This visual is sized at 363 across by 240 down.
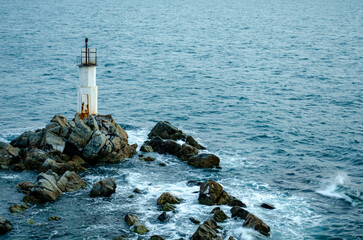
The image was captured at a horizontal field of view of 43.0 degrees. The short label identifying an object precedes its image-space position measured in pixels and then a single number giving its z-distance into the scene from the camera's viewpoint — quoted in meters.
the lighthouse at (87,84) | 42.81
